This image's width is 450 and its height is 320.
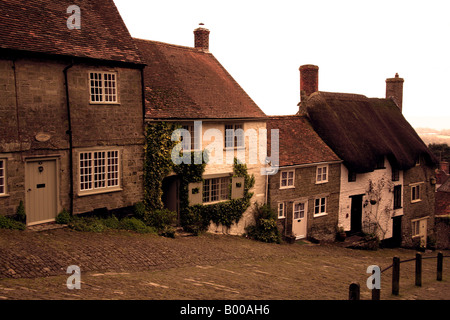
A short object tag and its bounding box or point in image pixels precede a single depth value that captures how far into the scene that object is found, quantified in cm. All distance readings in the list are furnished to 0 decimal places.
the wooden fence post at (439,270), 1452
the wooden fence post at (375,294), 947
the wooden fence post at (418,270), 1288
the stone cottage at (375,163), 2641
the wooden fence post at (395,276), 1130
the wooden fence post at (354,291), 830
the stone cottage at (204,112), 1938
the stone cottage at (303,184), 2295
